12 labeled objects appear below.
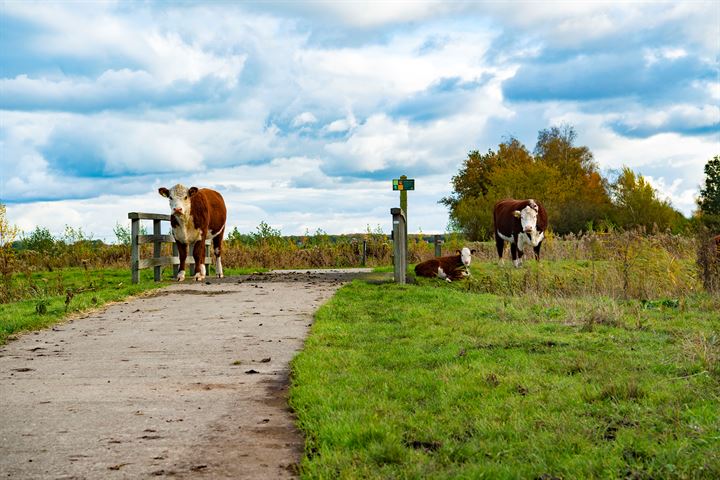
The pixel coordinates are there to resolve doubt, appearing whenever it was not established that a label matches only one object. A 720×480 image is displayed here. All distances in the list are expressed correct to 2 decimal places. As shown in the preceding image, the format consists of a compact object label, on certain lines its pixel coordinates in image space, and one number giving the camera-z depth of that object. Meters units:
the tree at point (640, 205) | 50.06
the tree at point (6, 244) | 18.01
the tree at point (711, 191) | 55.34
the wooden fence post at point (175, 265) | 19.96
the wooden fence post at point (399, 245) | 17.11
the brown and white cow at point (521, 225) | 20.84
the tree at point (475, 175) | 63.28
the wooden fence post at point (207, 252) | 21.39
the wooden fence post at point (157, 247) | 18.48
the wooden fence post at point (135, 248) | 17.31
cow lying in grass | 18.53
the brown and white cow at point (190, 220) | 17.59
